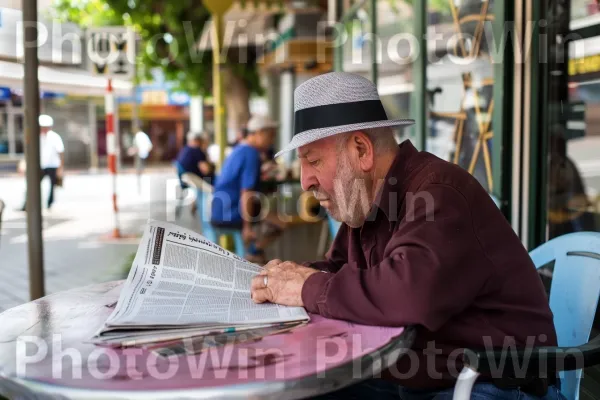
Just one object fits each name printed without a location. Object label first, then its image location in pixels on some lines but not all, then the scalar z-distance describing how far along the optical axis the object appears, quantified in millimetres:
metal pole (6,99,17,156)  29250
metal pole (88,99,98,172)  33219
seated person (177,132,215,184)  10953
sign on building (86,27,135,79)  8469
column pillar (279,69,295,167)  19222
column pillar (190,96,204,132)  34156
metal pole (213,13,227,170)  9523
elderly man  1427
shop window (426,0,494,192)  3787
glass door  3021
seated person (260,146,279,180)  8448
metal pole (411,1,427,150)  4941
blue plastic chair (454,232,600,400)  1884
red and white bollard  8952
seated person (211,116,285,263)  5918
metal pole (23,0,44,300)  3414
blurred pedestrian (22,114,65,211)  12906
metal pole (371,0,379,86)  6582
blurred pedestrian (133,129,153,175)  20212
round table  1155
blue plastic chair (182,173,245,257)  5918
